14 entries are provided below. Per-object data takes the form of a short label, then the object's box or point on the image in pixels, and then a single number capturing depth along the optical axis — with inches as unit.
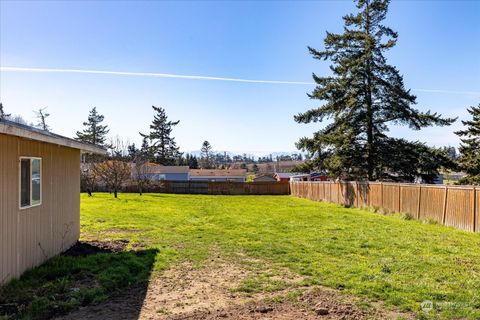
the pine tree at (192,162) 3127.0
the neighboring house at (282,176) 2642.7
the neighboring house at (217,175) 2273.6
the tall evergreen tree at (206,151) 3577.8
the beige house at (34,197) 231.0
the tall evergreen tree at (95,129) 2497.8
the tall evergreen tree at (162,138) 2598.4
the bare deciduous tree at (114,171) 1202.0
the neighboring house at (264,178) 2331.0
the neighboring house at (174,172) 2160.4
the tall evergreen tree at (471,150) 1029.8
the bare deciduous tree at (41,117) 1892.2
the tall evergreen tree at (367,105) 978.1
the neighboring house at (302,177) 2302.0
